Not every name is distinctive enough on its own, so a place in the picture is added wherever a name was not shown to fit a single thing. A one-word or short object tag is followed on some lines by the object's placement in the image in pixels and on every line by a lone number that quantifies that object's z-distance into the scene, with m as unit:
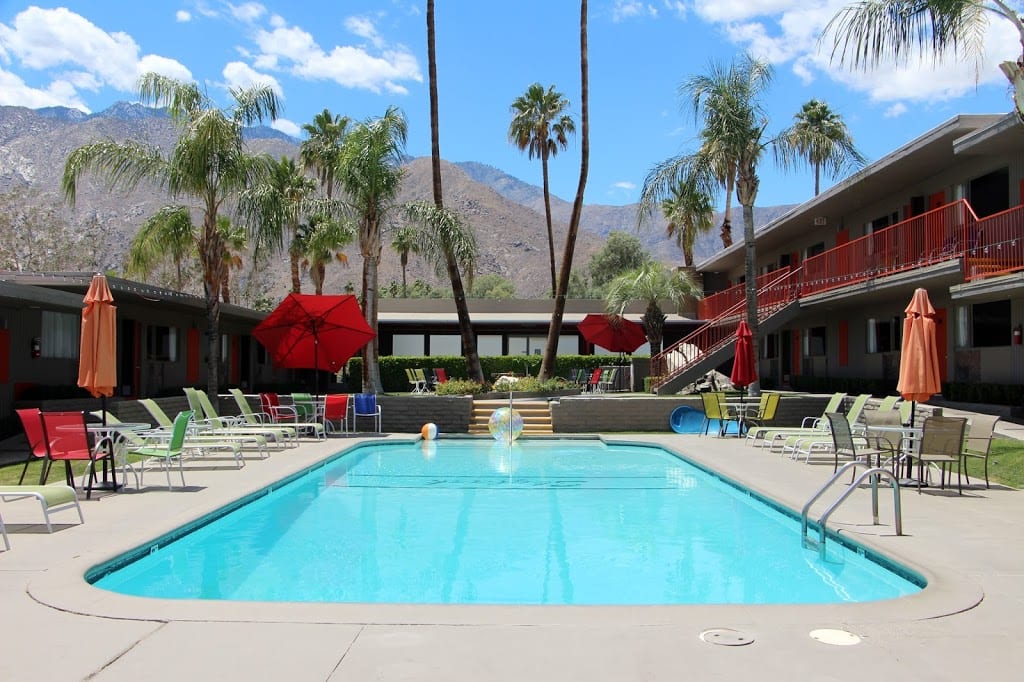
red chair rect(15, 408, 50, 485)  9.10
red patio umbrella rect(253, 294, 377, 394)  18.28
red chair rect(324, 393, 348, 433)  17.23
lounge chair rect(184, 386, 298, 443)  14.23
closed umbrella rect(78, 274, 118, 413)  9.40
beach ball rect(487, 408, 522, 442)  17.17
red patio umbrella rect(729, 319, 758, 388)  17.22
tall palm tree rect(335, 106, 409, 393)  20.25
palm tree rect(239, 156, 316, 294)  18.84
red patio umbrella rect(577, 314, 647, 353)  28.12
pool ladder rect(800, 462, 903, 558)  6.77
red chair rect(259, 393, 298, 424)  17.39
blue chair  18.09
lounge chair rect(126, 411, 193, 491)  9.93
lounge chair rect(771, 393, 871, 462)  13.07
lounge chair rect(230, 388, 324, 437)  16.36
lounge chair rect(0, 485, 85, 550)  6.93
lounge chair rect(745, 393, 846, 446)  14.47
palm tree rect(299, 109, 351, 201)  34.62
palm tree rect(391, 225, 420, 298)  21.02
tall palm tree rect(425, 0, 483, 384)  22.78
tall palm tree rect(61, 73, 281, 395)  18.09
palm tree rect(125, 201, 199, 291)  19.50
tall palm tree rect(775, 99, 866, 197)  41.17
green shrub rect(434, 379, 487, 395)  21.33
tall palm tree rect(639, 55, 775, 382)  20.16
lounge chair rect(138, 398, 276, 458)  12.14
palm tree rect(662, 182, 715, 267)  34.91
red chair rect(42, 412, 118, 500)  9.09
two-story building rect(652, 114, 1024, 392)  16.23
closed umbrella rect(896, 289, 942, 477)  9.98
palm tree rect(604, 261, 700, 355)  27.94
